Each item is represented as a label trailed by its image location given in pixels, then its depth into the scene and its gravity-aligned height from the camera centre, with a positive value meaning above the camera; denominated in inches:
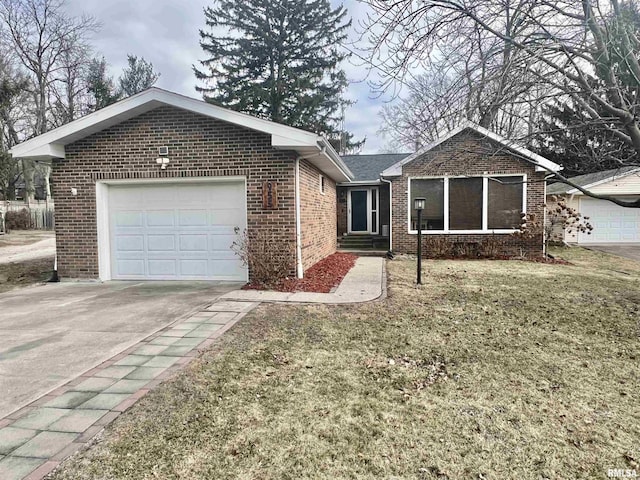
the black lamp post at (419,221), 328.2 -7.1
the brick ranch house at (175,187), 303.7 +24.1
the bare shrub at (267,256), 301.6 -31.4
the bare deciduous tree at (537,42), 208.5 +93.8
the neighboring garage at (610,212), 706.2 -3.7
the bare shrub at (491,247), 517.7 -45.6
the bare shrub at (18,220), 970.7 -2.0
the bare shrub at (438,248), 523.8 -46.5
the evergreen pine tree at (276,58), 911.7 +368.7
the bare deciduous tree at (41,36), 994.1 +476.6
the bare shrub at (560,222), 580.9 -18.5
